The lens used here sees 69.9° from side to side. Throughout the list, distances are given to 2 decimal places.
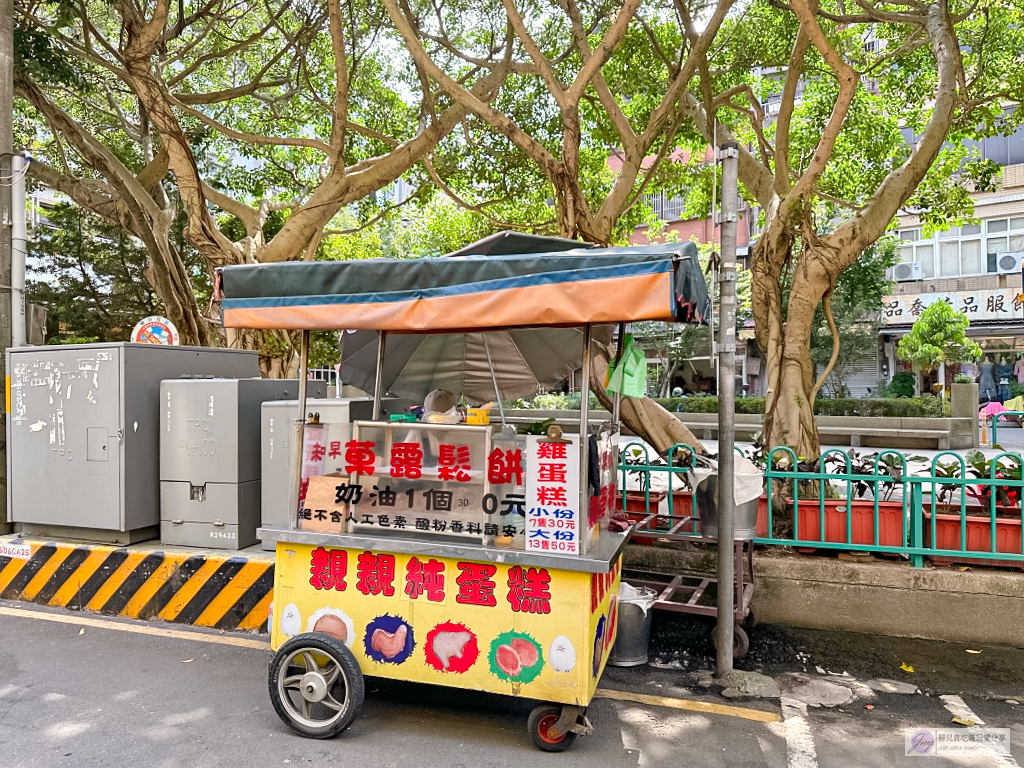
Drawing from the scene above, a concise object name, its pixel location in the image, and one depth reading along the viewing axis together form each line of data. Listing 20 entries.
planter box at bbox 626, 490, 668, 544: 5.96
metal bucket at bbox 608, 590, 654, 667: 4.55
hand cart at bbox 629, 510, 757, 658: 4.77
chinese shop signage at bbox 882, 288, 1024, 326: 23.64
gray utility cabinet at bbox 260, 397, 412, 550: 5.41
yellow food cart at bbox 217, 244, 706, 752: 3.41
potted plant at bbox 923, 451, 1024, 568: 5.05
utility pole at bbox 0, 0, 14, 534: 6.31
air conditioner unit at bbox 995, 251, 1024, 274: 23.27
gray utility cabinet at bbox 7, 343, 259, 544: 5.54
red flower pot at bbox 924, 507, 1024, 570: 5.05
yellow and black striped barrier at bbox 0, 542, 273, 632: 5.21
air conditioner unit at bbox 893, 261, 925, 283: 25.50
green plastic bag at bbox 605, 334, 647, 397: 4.34
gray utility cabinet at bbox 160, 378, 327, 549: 5.51
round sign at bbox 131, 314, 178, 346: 7.45
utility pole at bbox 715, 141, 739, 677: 4.34
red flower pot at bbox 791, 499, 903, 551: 5.32
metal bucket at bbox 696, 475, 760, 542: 4.85
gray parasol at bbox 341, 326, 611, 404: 5.27
